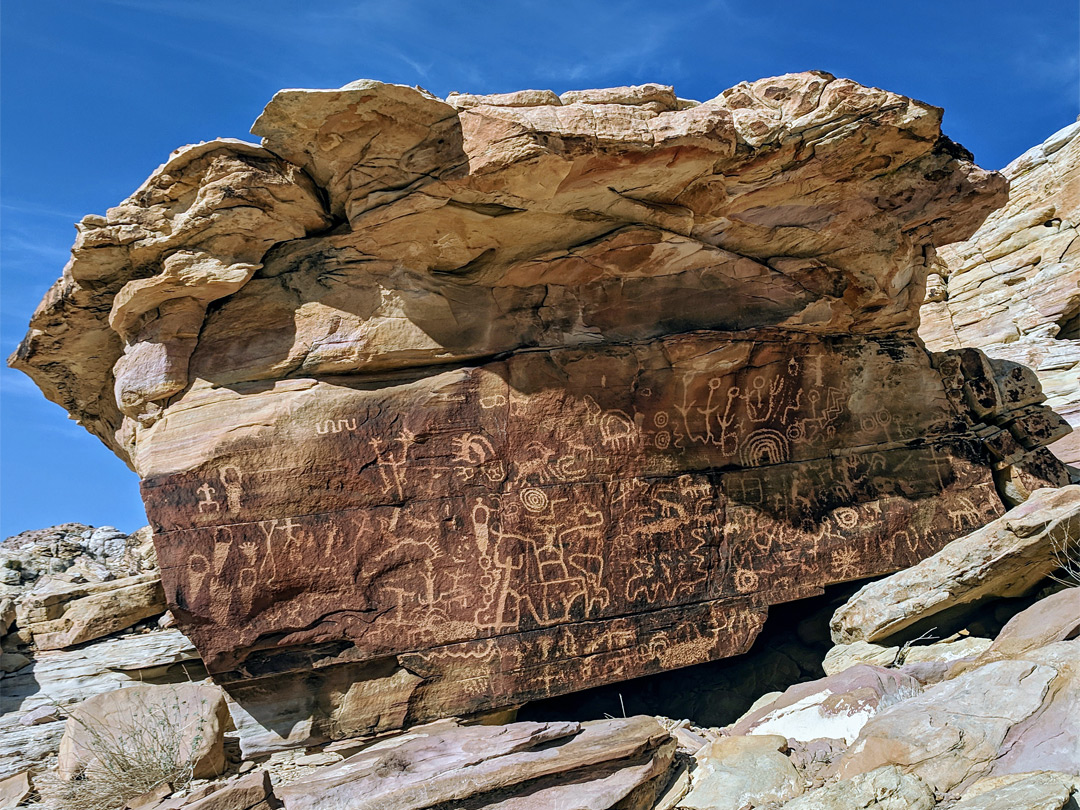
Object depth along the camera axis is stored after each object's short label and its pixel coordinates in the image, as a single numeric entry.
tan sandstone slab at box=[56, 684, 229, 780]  5.36
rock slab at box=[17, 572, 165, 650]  6.72
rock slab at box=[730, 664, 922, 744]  4.78
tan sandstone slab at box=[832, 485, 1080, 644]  6.01
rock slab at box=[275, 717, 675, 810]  4.46
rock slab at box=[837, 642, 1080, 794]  3.65
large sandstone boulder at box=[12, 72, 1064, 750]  5.91
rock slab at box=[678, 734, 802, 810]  4.26
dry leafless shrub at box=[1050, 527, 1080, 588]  5.90
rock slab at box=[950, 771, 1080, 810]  3.15
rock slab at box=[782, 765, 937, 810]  3.49
